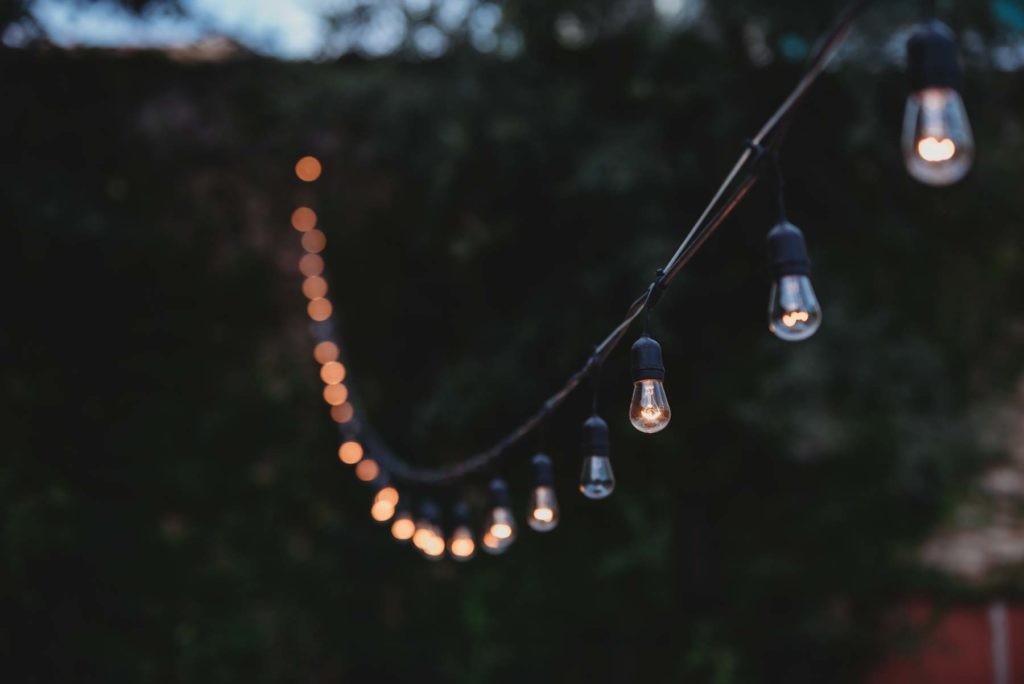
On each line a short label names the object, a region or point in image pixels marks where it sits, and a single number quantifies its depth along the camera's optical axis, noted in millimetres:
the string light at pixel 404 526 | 3627
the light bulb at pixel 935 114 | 849
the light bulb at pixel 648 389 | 1480
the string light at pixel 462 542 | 2883
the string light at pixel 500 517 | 2445
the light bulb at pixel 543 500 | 2029
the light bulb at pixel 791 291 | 1170
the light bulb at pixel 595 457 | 1851
